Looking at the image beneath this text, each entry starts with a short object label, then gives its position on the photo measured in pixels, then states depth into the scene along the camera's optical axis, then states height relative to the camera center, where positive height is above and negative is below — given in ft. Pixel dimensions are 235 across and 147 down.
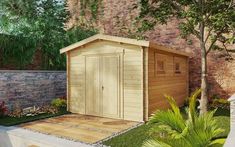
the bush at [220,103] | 37.83 -4.66
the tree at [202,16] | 24.72 +5.64
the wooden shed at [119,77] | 28.40 -0.50
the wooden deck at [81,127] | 22.63 -5.49
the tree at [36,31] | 40.42 +7.49
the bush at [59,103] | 37.39 -4.40
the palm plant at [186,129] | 13.34 -3.45
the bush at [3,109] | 31.46 -4.43
